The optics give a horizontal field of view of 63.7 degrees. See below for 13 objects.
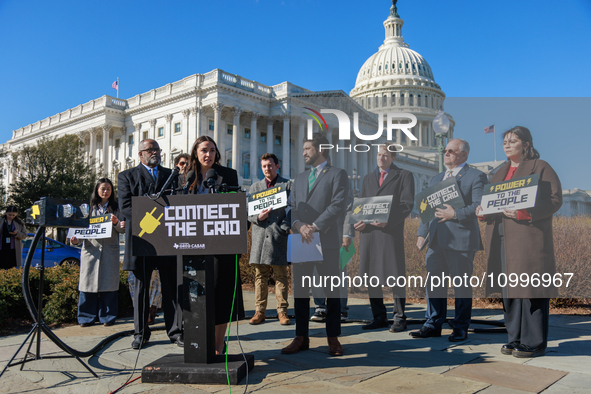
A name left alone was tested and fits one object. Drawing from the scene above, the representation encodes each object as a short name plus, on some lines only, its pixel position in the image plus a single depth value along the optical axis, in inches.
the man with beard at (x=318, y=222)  199.5
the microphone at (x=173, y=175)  181.5
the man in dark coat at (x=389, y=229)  243.0
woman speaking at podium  181.8
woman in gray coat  284.7
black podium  161.9
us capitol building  2186.3
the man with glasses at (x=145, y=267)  217.8
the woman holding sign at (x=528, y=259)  194.5
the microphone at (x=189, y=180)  189.4
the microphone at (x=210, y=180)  172.4
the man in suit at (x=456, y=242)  223.8
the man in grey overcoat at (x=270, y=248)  262.7
